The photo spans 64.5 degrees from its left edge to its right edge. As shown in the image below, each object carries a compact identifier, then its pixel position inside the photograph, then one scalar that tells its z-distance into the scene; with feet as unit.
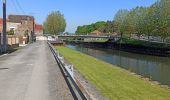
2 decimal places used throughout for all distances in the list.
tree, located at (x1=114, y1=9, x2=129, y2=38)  150.29
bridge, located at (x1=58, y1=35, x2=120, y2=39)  189.17
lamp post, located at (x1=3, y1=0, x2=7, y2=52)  59.32
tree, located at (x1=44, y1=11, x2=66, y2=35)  204.06
